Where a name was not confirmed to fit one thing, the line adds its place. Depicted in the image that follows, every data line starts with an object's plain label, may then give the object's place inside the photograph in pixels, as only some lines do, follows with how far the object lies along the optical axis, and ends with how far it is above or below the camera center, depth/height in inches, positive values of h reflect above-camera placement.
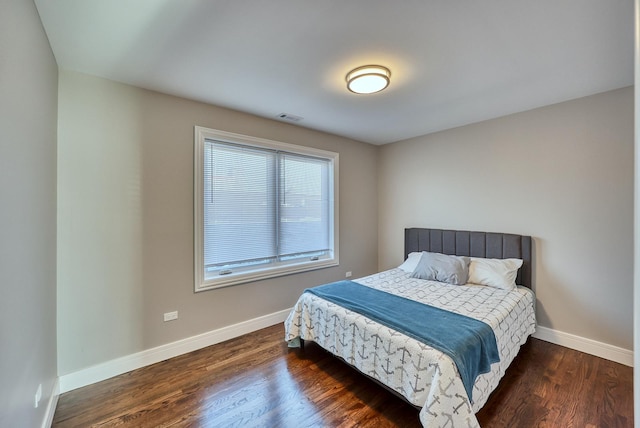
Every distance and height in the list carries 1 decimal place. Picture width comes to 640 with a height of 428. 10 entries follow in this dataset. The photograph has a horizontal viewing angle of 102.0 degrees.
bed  60.6 -34.4
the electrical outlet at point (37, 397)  58.7 -41.7
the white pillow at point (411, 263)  136.3 -24.8
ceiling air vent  121.3 +47.7
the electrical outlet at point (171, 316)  99.1 -38.2
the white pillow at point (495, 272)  108.3 -24.3
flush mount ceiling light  81.2 +44.7
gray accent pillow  115.2 -24.1
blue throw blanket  64.5 -31.5
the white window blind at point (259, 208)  109.9 +4.0
